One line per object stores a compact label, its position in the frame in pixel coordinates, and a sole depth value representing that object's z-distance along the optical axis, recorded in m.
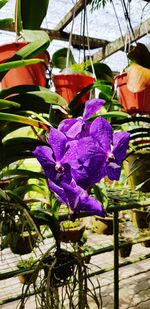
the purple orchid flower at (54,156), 0.37
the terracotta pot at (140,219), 1.64
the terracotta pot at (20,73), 0.68
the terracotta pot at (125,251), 1.94
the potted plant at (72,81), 0.80
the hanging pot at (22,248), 1.05
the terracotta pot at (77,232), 1.19
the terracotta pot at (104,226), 1.85
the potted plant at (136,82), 0.73
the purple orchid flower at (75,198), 0.37
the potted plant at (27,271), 0.70
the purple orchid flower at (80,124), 0.39
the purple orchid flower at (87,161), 0.35
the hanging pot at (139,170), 1.02
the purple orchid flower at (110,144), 0.37
